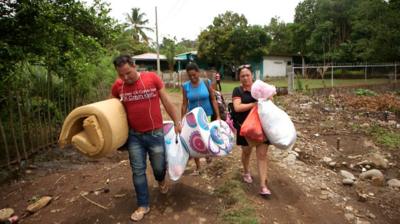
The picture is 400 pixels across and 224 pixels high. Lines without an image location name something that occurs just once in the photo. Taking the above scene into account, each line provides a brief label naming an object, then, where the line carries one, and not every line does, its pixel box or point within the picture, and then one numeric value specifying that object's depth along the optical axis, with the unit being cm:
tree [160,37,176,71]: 2917
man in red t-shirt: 343
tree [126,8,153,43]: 4138
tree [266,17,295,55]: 3934
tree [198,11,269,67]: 3159
